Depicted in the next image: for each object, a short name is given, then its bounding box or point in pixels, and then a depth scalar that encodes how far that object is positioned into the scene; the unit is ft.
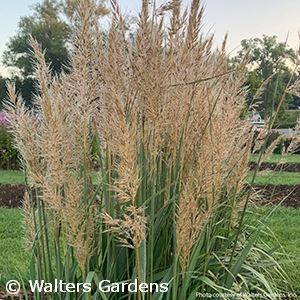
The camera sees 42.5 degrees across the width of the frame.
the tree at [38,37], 109.81
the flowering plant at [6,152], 35.76
